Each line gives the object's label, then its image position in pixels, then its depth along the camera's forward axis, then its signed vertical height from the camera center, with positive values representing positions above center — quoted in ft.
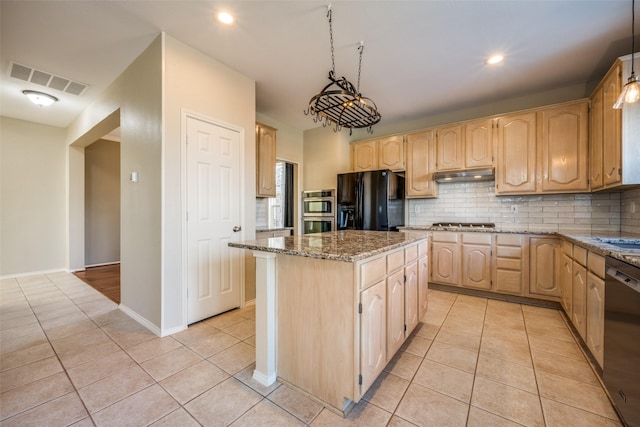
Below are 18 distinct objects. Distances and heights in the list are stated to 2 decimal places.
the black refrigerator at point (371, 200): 12.87 +0.53
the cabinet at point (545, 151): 10.00 +2.46
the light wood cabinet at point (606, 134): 7.61 +2.49
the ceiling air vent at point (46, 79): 9.81 +5.33
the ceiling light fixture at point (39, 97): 11.21 +4.98
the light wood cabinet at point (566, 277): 8.11 -2.21
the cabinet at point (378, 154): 14.01 +3.21
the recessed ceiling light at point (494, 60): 8.80 +5.23
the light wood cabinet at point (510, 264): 10.43 -2.19
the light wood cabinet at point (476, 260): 11.03 -2.15
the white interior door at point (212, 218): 8.54 -0.25
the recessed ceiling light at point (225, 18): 6.98 +5.30
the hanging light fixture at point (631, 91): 5.29 +2.49
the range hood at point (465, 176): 11.78 +1.67
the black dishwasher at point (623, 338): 4.08 -2.23
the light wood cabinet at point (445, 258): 11.69 -2.19
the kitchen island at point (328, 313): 4.70 -2.08
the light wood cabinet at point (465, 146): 11.73 +3.06
